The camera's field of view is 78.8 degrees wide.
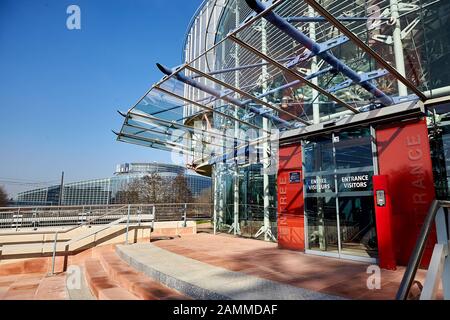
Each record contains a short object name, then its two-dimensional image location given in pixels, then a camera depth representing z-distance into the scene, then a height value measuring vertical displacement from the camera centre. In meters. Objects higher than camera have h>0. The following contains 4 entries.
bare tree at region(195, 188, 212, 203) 37.39 +0.03
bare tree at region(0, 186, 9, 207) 39.33 +0.37
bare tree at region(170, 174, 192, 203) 31.96 +0.97
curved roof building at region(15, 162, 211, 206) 57.28 +1.49
